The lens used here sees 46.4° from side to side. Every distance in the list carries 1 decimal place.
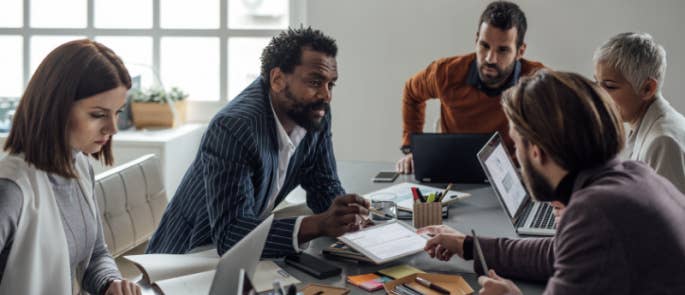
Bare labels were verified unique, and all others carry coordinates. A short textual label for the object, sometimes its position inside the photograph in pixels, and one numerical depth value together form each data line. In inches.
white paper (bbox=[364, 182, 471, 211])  103.3
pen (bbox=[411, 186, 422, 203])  98.1
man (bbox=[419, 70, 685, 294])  54.7
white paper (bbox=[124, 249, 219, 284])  74.0
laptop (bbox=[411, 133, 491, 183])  117.2
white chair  91.9
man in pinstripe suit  82.7
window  179.9
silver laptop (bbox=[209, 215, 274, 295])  59.8
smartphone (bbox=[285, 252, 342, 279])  75.6
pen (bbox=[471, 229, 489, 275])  68.6
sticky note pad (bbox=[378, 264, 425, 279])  75.5
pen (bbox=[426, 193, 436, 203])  97.0
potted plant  175.6
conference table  75.4
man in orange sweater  129.1
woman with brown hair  69.4
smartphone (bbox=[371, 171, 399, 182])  119.4
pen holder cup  92.6
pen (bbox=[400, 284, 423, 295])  70.8
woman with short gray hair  87.4
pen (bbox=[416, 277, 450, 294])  71.1
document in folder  79.5
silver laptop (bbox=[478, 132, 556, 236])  92.3
